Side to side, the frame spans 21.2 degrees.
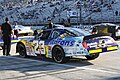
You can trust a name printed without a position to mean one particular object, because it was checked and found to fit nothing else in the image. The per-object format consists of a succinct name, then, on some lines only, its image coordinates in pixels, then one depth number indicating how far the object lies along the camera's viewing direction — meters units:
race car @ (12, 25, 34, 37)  27.36
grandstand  69.69
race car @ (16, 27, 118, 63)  10.68
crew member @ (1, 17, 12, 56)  14.41
